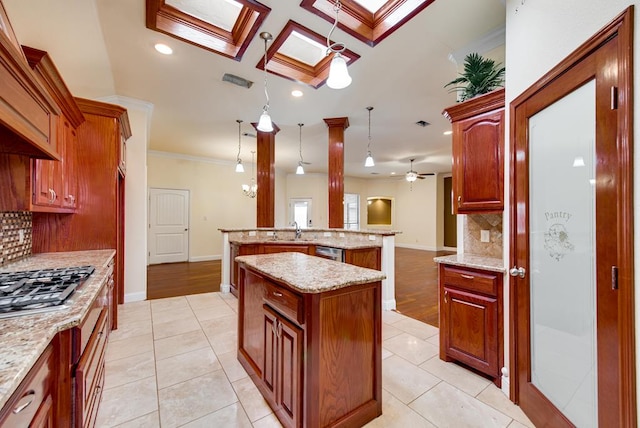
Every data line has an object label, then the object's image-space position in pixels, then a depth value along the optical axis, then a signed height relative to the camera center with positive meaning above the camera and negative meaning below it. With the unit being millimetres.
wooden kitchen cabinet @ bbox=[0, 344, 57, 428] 663 -535
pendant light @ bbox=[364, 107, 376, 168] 4299 +868
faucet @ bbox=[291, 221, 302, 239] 4343 -285
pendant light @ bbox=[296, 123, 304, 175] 5068 +866
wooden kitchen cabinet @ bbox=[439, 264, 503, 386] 1889 -796
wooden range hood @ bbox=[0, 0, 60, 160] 1020 +505
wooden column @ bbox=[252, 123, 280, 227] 4555 +641
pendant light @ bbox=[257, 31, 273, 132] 2432 +889
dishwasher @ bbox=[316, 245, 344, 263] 3345 -512
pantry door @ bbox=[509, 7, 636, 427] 1030 -130
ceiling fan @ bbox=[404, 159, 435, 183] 7207 +1070
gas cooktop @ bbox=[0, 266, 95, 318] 1052 -360
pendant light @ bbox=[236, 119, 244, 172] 5098 +908
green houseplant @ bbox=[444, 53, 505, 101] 2178 +1163
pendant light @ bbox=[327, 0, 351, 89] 1637 +886
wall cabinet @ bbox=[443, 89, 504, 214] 1986 +495
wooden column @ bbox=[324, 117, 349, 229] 4305 +735
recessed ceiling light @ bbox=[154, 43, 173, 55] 2565 +1656
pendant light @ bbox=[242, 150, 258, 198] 7392 +753
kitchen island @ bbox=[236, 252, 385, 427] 1341 -717
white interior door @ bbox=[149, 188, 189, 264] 6527 -271
